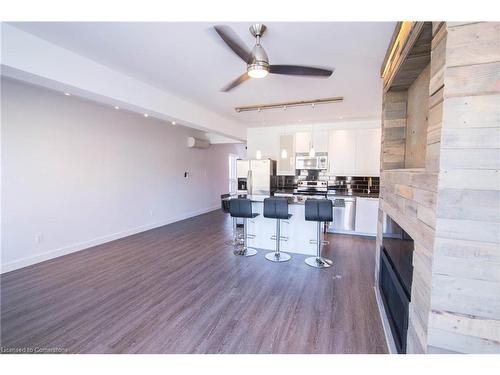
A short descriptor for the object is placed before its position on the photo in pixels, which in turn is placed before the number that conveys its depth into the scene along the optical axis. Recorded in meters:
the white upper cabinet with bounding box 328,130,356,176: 5.90
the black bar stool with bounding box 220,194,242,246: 4.59
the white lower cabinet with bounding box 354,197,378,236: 5.32
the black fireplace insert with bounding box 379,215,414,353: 1.63
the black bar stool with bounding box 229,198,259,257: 4.04
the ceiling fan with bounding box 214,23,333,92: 2.17
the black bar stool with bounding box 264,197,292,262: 3.86
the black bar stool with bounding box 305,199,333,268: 3.70
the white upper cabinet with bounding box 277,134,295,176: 6.54
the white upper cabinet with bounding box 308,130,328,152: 6.14
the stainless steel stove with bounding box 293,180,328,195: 6.28
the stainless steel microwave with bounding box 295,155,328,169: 6.16
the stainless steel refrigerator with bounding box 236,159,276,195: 6.63
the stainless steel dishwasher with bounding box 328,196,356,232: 5.51
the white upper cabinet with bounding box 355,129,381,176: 5.68
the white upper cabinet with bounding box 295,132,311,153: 6.30
